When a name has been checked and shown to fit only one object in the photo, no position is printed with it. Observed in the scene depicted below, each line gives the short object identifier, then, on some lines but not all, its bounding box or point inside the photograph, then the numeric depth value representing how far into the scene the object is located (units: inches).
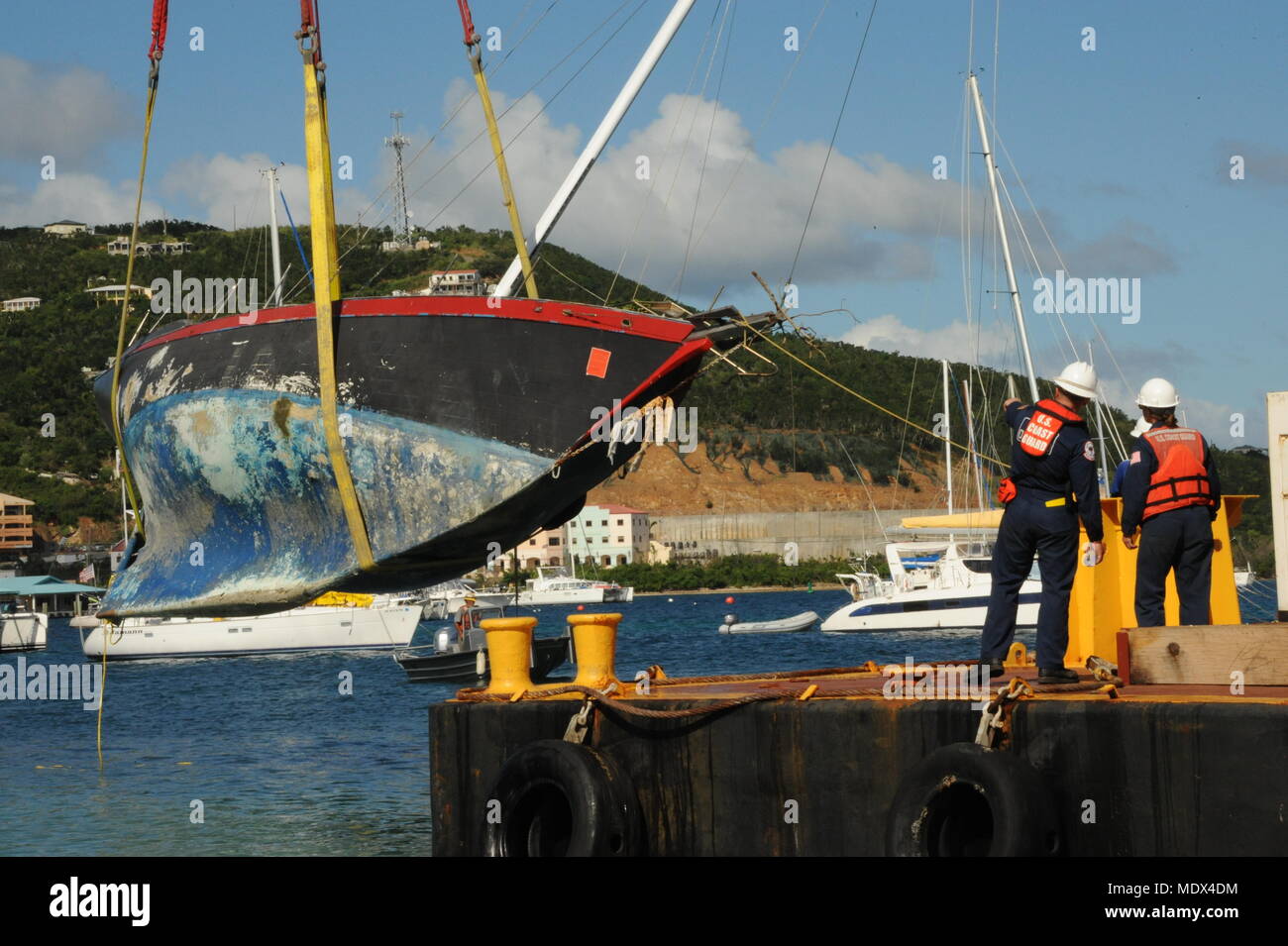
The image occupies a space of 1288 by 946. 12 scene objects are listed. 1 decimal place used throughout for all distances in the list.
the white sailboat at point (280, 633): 2329.0
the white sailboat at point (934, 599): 2170.3
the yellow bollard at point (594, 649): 410.9
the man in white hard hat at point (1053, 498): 346.0
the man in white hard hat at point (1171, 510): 381.4
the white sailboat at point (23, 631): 2647.6
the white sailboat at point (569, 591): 4805.6
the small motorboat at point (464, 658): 1656.0
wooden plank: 306.8
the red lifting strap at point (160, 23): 493.7
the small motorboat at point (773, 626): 2667.3
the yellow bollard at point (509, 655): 419.5
